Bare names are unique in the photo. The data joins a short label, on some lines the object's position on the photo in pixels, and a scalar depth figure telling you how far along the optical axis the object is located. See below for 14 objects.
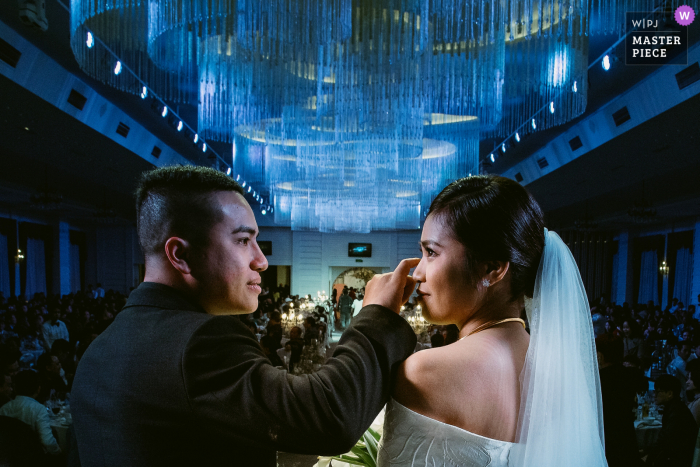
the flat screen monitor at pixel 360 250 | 21.58
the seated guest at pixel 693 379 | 4.45
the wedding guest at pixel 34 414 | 3.83
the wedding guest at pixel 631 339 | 7.25
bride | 1.12
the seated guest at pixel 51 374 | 4.89
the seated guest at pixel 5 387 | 4.02
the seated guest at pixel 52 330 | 7.86
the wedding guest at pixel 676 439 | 3.53
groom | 0.90
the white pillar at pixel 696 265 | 12.59
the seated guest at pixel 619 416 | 3.46
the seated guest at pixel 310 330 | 7.76
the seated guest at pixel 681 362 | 6.10
